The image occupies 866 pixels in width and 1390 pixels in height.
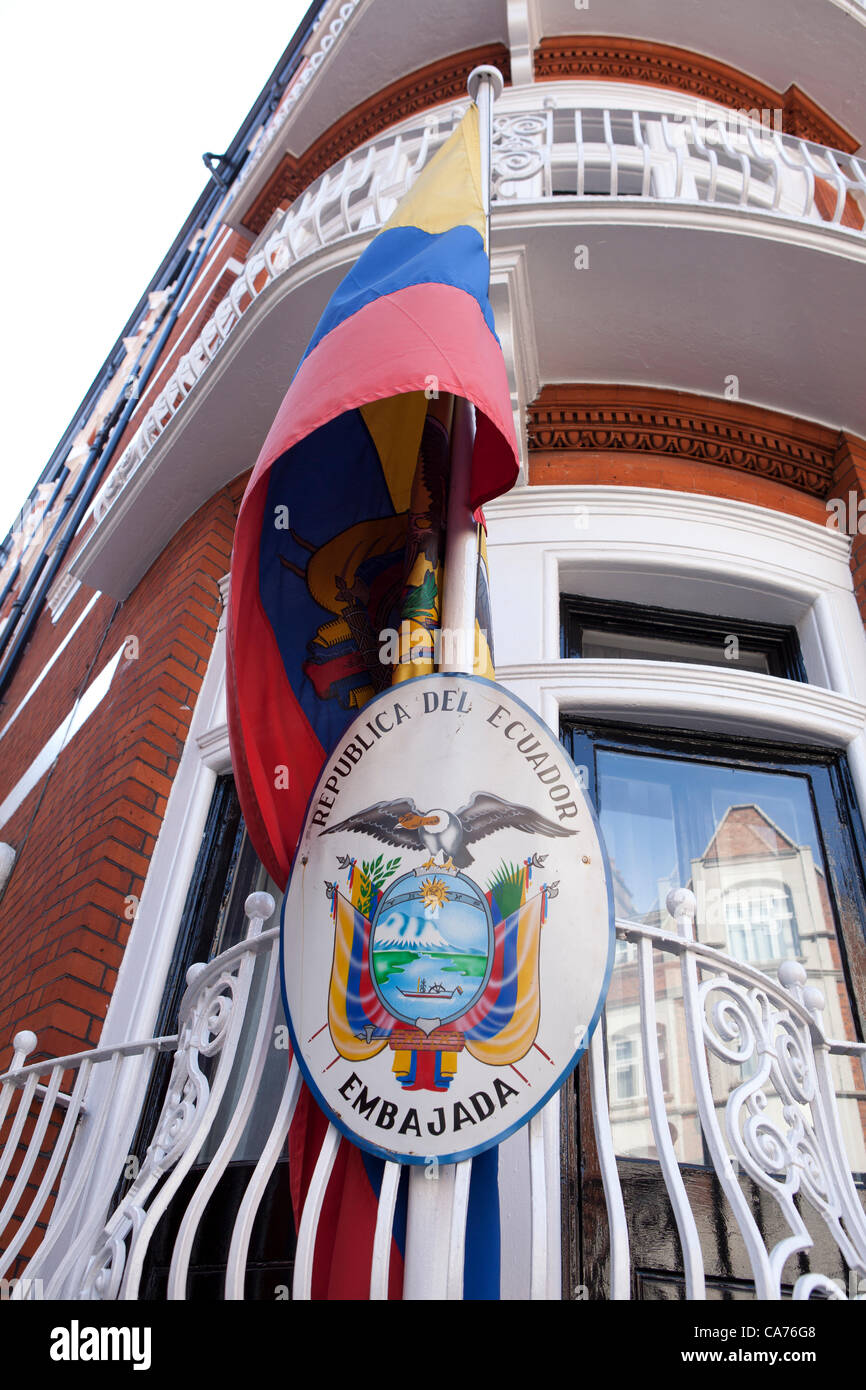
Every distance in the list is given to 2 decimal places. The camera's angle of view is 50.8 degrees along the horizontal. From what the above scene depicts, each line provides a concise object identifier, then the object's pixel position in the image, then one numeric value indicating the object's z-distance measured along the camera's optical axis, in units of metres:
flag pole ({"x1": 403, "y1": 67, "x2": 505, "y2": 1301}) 1.65
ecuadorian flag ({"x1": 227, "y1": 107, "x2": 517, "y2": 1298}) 2.29
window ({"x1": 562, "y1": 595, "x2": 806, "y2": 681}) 4.14
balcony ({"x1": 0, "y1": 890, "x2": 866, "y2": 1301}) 1.76
